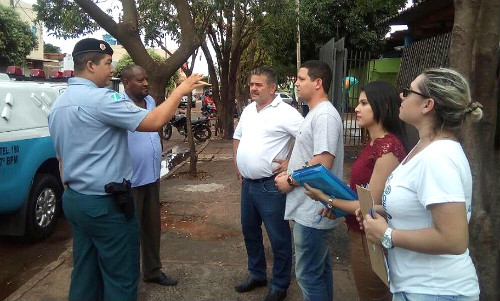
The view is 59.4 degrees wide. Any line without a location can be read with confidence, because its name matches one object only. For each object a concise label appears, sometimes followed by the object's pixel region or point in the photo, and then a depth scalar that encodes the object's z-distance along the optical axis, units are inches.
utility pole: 507.7
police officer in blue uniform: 100.8
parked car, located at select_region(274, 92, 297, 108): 1376.7
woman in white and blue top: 62.8
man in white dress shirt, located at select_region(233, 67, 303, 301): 136.7
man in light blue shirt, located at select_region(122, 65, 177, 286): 142.9
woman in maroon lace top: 88.7
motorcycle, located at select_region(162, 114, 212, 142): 647.3
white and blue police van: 181.5
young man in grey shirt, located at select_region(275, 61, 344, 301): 109.9
